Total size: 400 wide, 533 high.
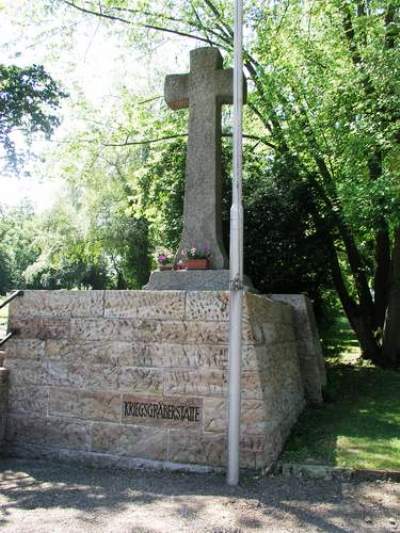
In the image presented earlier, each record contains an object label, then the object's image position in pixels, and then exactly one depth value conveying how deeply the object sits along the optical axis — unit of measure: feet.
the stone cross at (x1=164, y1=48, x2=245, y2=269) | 23.76
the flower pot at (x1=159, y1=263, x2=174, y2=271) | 23.77
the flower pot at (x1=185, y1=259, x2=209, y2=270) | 22.60
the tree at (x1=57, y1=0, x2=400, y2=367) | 28.78
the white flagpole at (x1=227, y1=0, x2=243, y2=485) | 14.78
